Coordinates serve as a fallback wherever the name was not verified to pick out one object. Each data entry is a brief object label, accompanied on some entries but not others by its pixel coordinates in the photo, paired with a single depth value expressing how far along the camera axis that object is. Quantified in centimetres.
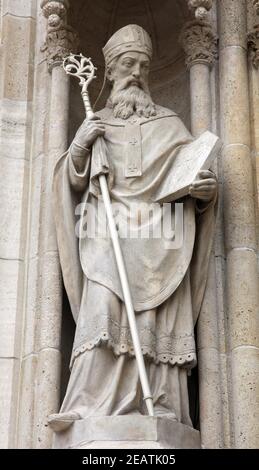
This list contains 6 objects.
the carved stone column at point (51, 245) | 1200
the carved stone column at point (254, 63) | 1338
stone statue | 1159
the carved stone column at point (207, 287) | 1185
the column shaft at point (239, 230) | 1188
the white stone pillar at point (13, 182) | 1238
